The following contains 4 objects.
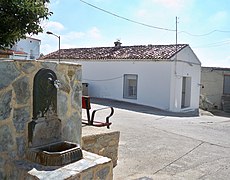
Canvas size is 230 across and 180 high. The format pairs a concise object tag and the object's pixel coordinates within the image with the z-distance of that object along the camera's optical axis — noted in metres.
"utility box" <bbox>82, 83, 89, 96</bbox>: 13.70
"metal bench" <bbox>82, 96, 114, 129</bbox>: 4.15
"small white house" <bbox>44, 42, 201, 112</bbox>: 11.69
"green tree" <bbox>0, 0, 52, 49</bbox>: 4.51
